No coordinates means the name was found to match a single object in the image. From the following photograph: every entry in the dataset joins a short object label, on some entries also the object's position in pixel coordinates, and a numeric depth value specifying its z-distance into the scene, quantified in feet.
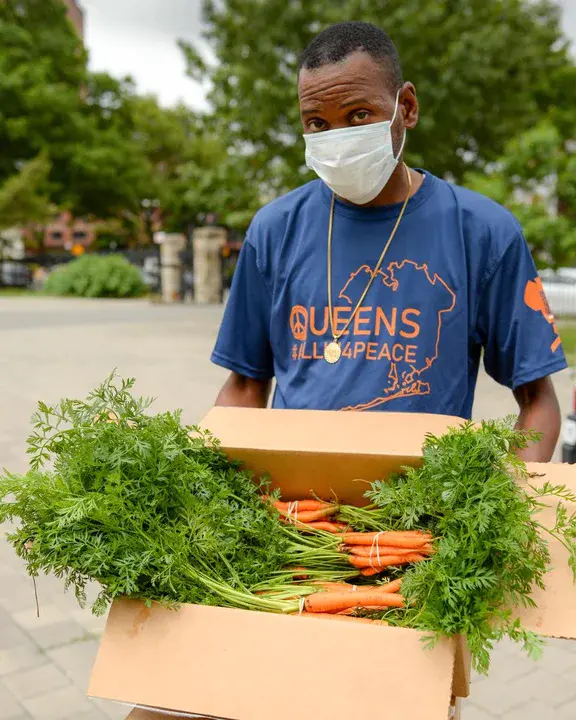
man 6.88
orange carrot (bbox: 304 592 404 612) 5.39
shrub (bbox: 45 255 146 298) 90.12
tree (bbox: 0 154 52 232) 109.09
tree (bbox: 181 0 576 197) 50.67
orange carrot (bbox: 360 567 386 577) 5.74
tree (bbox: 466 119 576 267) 46.37
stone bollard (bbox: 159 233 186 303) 89.66
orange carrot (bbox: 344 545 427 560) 5.49
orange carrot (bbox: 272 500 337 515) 6.10
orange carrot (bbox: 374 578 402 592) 5.41
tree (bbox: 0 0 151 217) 116.98
